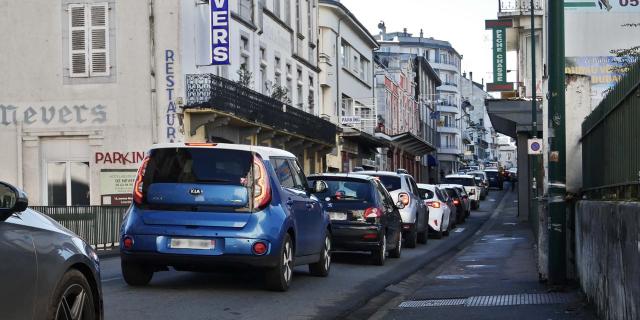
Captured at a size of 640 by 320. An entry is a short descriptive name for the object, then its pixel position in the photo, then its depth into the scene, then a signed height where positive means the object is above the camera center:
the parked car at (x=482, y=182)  59.20 -0.81
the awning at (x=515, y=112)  38.25 +2.42
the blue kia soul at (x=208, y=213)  10.56 -0.47
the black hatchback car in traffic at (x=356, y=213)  16.12 -0.74
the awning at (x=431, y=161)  95.00 +0.98
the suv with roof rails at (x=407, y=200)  21.45 -0.70
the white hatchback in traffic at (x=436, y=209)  26.61 -1.14
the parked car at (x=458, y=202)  36.16 -1.26
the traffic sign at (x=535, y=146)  18.16 +0.47
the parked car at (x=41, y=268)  5.04 -0.56
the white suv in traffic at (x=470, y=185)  48.88 -0.82
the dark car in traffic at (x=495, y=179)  74.31 -0.77
